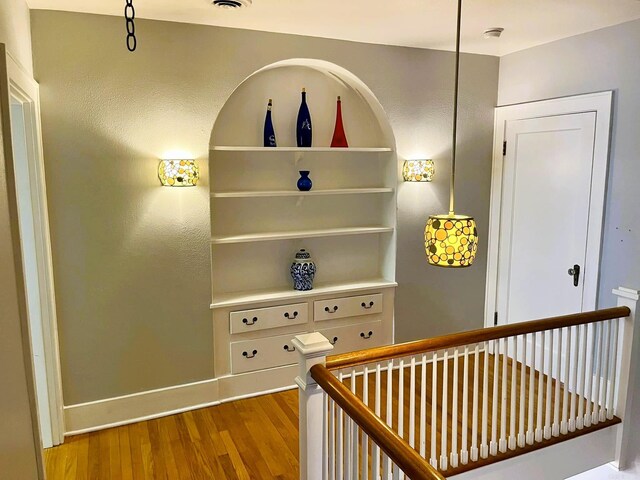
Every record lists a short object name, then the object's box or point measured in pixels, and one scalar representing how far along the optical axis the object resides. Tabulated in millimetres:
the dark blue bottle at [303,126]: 3496
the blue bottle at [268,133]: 3412
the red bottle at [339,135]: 3631
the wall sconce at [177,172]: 2918
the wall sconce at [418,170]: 3656
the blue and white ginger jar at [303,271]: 3564
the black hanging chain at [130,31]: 2693
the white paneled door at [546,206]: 3326
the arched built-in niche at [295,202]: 3402
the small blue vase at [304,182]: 3531
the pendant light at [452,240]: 1987
